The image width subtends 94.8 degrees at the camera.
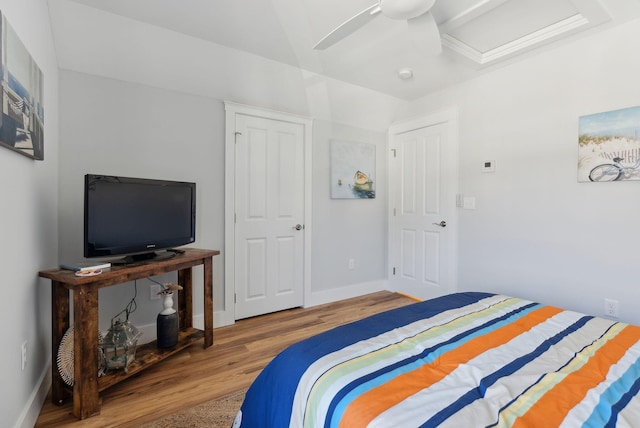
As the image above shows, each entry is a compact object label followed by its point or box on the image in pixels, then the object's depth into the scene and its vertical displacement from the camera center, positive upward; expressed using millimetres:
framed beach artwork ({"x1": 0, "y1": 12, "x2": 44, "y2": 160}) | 1194 +529
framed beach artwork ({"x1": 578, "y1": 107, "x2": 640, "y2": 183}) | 2086 +503
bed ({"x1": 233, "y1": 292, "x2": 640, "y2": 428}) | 780 -525
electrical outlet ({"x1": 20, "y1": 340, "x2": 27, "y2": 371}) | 1424 -693
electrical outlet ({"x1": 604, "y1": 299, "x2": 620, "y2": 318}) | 2170 -704
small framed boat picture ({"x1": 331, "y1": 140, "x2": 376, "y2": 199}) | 3561 +535
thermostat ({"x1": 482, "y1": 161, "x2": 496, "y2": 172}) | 2879 +465
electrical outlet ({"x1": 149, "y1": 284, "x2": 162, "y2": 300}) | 2480 -668
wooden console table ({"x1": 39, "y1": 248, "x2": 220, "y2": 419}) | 1568 -657
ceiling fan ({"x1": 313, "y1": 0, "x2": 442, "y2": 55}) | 1498 +1065
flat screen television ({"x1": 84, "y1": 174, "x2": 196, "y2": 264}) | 1793 -33
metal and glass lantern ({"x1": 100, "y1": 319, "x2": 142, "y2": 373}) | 1826 -850
